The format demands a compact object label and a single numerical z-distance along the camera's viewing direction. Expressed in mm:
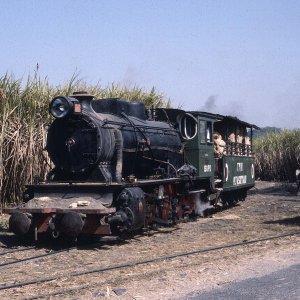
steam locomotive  10148
